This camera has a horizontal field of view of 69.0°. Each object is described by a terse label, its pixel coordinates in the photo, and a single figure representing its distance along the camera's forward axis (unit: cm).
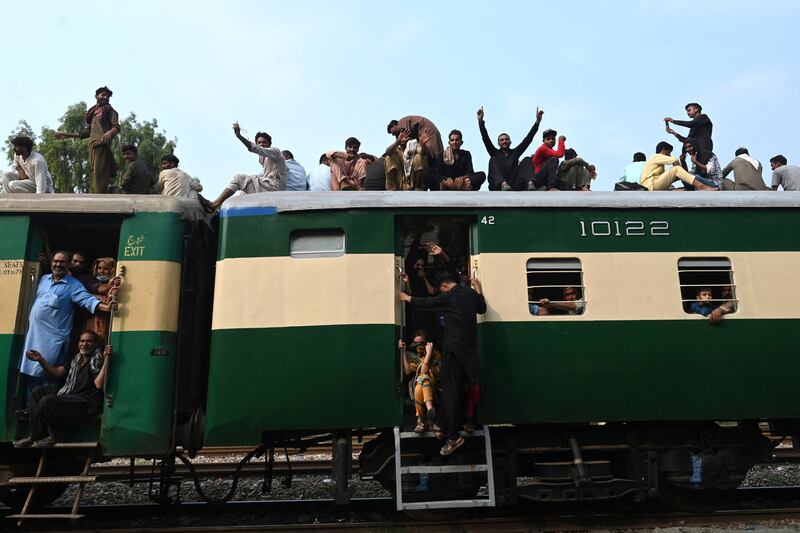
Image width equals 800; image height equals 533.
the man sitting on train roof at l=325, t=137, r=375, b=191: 849
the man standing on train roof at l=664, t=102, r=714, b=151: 879
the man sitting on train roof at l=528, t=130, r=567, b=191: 781
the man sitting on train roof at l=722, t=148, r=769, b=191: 773
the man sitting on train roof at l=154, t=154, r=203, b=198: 751
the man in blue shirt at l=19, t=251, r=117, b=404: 585
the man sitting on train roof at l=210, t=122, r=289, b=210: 740
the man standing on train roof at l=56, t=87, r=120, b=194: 770
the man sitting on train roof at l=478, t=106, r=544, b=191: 789
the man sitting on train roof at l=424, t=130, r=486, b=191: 773
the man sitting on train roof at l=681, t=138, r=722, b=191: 836
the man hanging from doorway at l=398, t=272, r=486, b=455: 564
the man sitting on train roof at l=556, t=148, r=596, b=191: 831
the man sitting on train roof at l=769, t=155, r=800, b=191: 819
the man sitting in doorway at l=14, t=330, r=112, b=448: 568
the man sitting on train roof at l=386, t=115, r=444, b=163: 778
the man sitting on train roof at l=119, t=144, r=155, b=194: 763
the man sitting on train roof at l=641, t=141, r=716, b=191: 740
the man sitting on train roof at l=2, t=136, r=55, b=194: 696
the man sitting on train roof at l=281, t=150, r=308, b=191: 808
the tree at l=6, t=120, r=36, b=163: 2950
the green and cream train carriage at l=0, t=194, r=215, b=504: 575
